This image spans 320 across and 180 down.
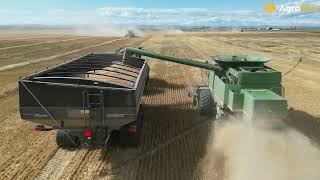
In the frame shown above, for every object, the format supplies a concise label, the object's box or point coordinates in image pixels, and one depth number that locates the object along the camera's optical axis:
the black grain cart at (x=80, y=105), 4.75
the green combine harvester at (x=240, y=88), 4.93
